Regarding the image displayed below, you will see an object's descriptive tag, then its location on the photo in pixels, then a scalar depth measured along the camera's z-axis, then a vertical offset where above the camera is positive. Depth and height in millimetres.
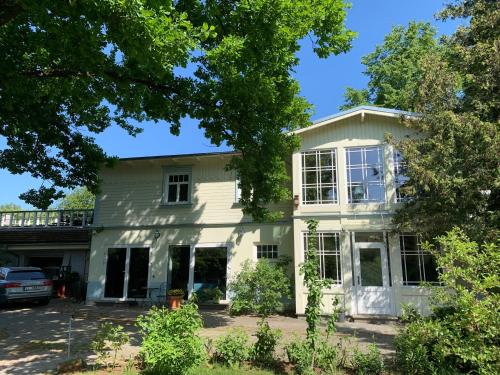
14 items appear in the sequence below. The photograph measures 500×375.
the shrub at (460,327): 5223 -632
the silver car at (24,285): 16469 -394
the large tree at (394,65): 25344 +13841
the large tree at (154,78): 6566 +4529
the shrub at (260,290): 14406 -426
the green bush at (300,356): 6445 -1241
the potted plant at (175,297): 15492 -756
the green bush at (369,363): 6352 -1300
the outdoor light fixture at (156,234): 17594 +1804
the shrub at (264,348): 7008 -1204
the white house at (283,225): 14008 +2064
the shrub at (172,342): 5711 -914
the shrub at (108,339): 6910 -1081
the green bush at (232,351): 7000 -1242
